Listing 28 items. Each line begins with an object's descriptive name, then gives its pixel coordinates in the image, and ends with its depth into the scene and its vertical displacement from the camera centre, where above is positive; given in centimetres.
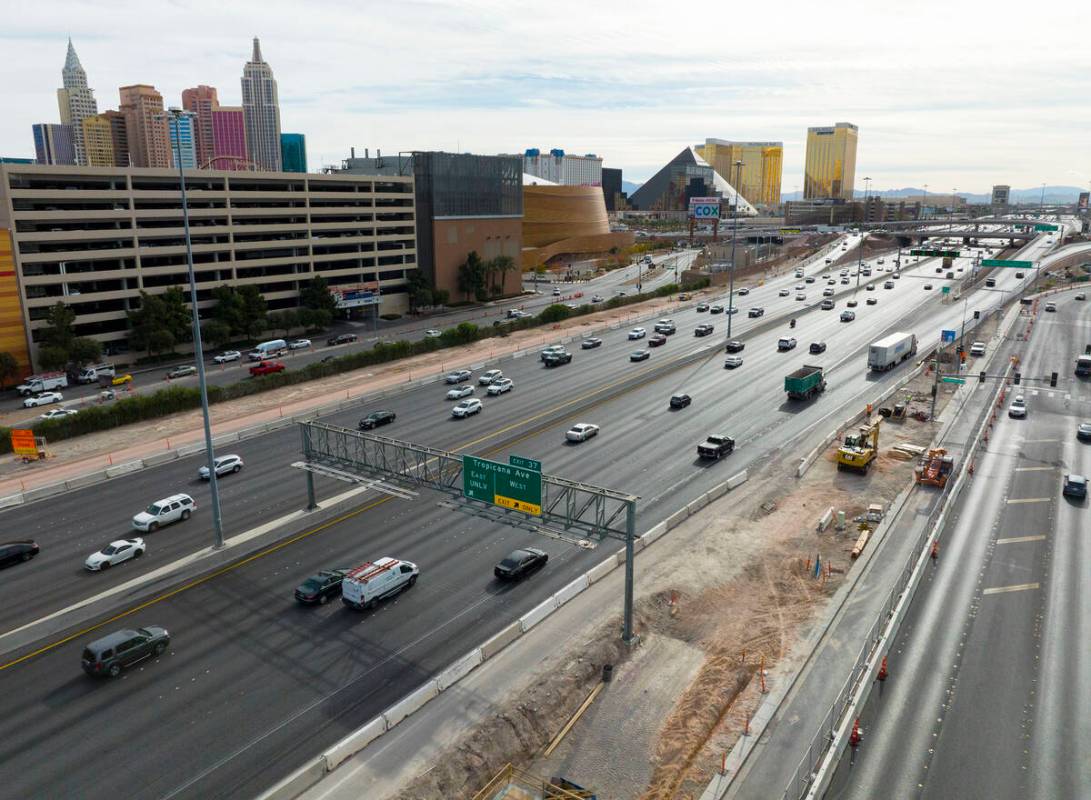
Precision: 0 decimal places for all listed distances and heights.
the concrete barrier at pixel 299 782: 1986 -1486
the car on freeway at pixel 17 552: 3422 -1496
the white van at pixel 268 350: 8013 -1320
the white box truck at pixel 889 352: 7219 -1189
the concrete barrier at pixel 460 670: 2453 -1473
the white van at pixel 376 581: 2992 -1436
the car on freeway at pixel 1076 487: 4097 -1395
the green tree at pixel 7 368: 6562 -1243
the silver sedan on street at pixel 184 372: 7100 -1378
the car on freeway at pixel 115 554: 3372 -1490
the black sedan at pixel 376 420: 5491 -1415
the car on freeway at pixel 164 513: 3797 -1468
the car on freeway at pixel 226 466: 4541 -1450
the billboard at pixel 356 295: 9994 -902
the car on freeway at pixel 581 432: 5216 -1420
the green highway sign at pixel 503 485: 2889 -1009
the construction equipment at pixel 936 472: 4291 -1387
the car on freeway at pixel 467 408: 5762 -1389
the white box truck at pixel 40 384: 6556 -1386
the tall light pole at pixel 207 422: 3114 -929
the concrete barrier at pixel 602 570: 3200 -1473
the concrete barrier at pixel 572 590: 3019 -1475
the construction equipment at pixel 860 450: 4584 -1369
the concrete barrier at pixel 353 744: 2097 -1475
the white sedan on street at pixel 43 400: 6219 -1440
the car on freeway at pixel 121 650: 2548 -1463
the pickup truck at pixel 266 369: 7144 -1344
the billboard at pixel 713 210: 19465 +503
